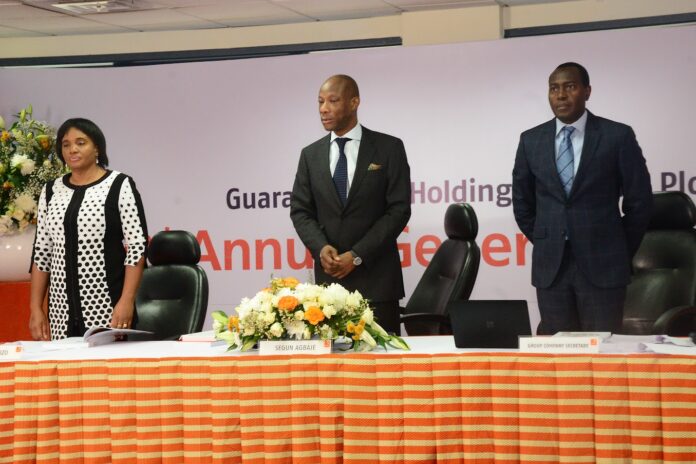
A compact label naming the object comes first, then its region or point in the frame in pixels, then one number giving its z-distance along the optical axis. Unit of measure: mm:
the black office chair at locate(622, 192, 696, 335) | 4820
